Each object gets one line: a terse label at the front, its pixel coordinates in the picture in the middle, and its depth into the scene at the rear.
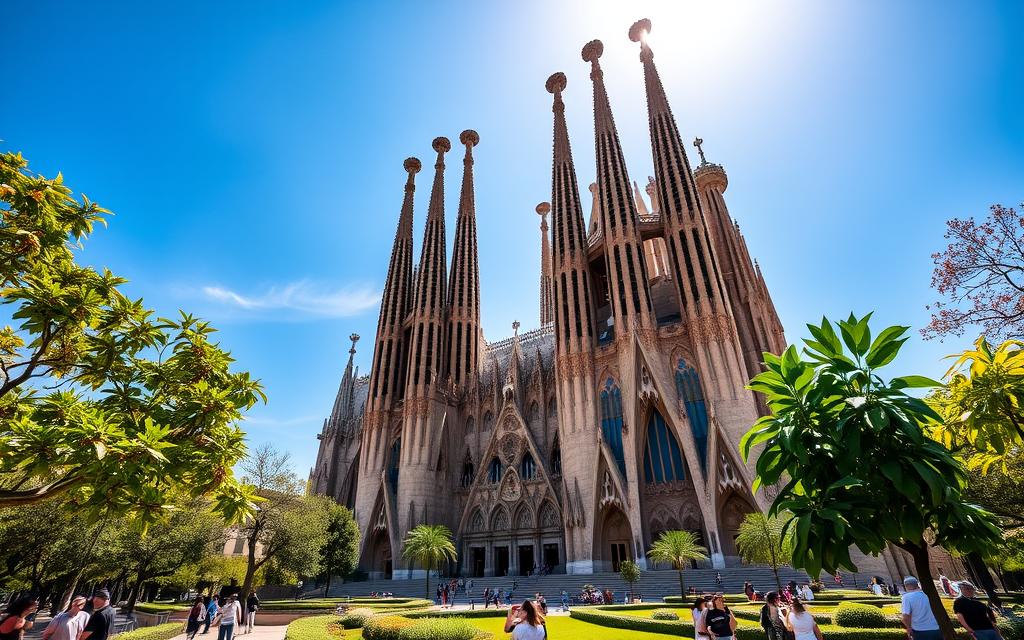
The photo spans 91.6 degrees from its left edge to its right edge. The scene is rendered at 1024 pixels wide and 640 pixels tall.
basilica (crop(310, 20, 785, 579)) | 31.50
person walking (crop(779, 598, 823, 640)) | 6.44
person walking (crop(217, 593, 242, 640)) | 11.57
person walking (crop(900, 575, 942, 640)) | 5.77
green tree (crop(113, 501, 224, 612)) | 25.77
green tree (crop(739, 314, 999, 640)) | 4.58
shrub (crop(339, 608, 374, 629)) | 16.22
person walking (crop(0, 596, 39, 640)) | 5.78
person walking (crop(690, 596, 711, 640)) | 6.97
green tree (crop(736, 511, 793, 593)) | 18.95
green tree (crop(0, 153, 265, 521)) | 5.19
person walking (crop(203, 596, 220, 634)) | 16.59
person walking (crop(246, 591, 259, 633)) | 17.25
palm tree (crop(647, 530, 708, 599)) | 21.36
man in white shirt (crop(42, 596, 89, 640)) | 6.49
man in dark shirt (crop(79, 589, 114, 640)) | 6.91
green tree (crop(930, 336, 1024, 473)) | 6.20
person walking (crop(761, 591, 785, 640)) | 8.02
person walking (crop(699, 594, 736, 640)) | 6.65
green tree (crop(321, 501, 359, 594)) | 34.47
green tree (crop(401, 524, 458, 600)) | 28.64
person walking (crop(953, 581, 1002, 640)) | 5.96
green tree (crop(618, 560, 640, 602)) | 23.55
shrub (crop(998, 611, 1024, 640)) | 8.66
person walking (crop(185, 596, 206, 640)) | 13.08
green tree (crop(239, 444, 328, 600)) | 26.88
